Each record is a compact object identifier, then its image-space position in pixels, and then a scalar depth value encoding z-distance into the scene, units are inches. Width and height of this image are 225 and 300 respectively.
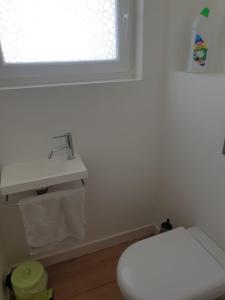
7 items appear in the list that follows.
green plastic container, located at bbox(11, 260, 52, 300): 47.6
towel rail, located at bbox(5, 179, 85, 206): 44.7
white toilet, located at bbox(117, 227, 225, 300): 36.9
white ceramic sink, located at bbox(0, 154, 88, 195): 40.8
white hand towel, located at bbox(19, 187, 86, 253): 44.8
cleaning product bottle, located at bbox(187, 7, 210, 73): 45.6
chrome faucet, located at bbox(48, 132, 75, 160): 47.0
